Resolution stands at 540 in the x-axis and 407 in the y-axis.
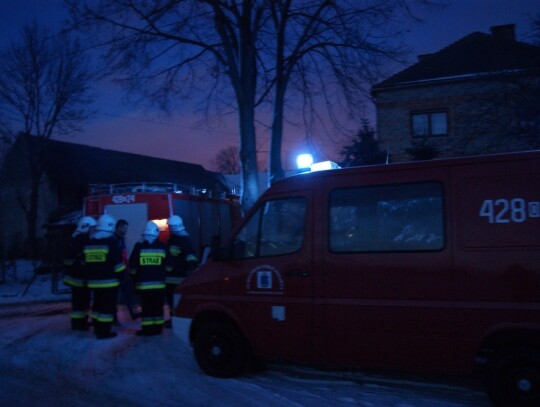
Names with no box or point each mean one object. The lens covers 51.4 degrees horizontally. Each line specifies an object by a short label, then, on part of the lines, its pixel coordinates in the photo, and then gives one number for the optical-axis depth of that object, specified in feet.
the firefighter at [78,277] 29.40
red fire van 15.87
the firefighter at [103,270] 26.63
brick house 63.10
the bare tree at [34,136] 81.46
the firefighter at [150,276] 27.22
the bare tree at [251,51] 43.03
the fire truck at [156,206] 38.78
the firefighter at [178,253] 28.63
